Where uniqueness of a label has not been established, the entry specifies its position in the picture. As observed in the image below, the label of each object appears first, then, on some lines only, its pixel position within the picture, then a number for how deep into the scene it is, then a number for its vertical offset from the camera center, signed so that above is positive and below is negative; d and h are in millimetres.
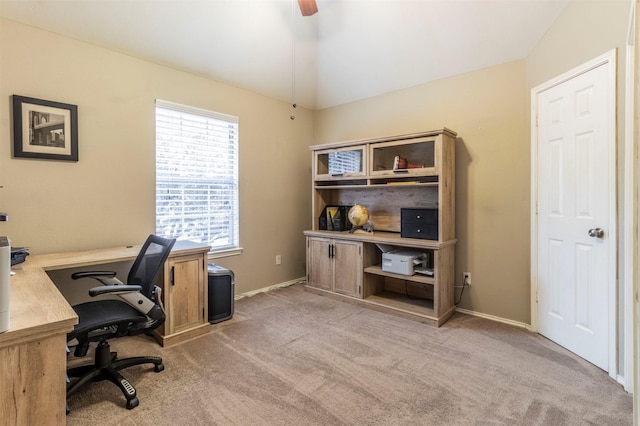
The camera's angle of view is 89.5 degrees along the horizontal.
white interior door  2221 -33
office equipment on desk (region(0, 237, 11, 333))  1054 -245
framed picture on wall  2381 +642
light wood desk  1076 -511
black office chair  1830 -619
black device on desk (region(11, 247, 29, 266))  2076 -281
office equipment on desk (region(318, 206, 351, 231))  4082 -98
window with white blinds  3207 +392
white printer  3236 -524
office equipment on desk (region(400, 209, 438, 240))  3186 -125
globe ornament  3846 -56
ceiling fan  2551 +1652
